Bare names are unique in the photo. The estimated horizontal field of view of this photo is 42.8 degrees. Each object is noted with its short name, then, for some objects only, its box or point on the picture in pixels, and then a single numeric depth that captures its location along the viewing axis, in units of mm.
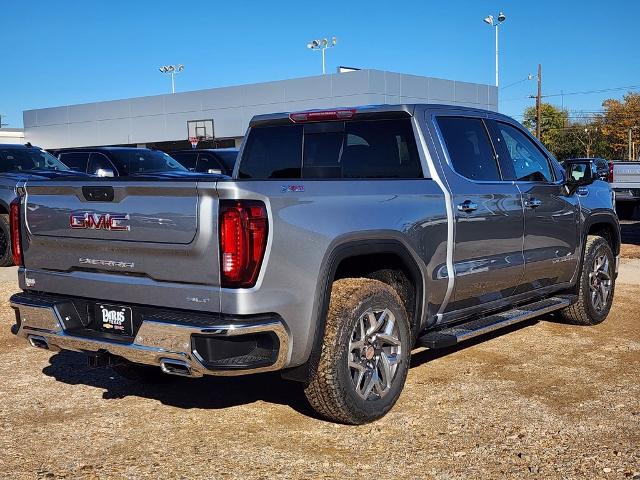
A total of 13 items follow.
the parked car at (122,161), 14180
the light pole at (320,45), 60719
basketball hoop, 46781
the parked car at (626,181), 20812
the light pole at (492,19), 55031
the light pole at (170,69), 70125
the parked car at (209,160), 16688
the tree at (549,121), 89188
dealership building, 40625
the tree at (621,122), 86000
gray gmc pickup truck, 4059
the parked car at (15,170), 11956
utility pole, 50103
